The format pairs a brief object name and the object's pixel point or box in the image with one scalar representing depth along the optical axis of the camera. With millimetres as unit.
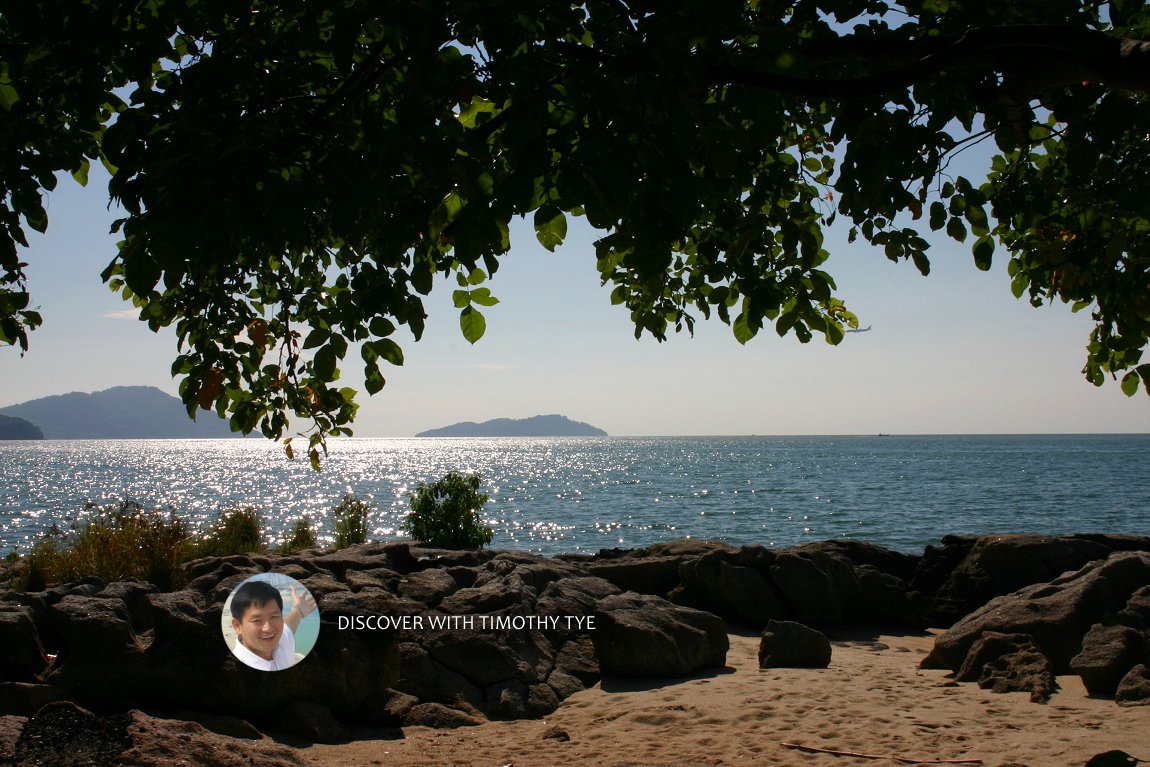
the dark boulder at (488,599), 9359
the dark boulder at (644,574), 13203
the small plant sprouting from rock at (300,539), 16688
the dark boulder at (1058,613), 8938
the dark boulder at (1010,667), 7898
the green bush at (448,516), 16484
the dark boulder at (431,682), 7957
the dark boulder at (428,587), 9883
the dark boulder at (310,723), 6871
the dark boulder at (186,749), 4633
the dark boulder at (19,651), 7016
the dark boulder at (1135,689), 7282
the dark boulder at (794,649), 9547
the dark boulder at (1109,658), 7754
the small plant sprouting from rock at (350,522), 17027
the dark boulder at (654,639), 9023
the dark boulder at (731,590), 12180
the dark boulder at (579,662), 8945
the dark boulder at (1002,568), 13266
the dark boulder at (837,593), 12133
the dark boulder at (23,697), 6469
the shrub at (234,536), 14641
